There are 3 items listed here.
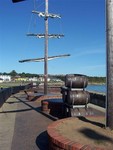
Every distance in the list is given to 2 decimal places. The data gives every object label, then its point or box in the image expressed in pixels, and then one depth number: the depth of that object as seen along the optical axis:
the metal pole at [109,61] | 2.90
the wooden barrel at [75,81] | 4.28
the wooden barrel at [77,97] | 4.27
